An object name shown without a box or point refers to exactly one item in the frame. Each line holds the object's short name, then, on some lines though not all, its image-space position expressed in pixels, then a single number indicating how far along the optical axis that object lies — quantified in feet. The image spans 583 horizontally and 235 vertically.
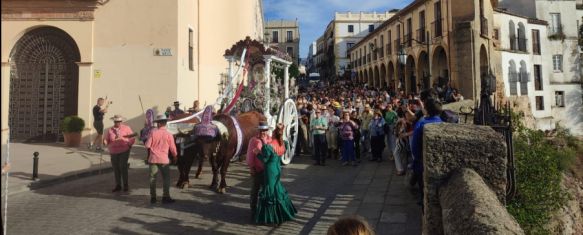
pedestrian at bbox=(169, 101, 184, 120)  38.47
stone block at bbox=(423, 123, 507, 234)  11.64
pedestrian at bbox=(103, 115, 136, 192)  25.40
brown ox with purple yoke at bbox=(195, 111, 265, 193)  24.84
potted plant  43.42
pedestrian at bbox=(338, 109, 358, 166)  34.27
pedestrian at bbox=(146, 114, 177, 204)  22.74
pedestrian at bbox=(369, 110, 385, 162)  35.60
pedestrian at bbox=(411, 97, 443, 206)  17.31
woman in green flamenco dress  18.72
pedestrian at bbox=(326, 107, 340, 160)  37.42
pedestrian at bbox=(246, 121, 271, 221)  19.75
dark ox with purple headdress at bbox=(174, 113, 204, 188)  26.09
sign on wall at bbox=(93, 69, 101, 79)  45.83
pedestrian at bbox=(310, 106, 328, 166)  34.91
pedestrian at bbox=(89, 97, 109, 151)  41.88
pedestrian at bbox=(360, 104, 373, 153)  37.76
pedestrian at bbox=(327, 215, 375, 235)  6.39
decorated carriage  33.98
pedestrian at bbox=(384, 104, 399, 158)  35.66
